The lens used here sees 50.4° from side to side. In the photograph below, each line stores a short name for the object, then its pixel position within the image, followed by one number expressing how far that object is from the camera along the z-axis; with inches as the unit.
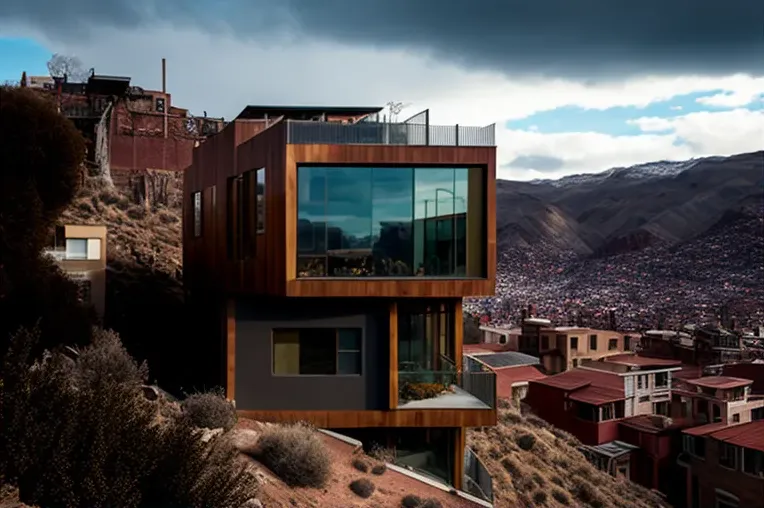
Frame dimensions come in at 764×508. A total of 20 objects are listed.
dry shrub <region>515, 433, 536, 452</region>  1263.5
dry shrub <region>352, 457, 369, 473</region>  669.9
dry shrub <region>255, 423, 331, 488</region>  596.4
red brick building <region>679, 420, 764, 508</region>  1684.3
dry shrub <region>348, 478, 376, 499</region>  617.0
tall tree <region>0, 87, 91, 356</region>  788.0
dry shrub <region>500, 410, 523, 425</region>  1449.3
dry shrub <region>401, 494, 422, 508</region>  625.3
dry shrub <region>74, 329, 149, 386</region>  669.3
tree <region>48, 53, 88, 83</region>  2236.6
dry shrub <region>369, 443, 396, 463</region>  716.0
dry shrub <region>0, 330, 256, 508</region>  413.7
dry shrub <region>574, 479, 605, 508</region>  1154.7
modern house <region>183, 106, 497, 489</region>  701.3
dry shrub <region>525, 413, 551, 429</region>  1603.8
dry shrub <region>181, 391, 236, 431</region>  649.6
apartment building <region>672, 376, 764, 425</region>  2033.7
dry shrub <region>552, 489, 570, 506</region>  1064.8
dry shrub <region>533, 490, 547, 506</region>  1011.4
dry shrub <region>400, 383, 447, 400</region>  738.2
